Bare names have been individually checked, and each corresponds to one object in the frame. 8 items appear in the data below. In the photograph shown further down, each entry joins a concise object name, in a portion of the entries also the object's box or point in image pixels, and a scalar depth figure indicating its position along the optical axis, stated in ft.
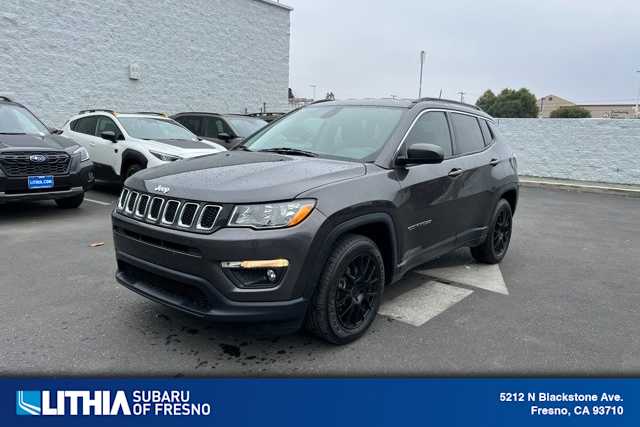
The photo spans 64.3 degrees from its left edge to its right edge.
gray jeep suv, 9.62
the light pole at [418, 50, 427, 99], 55.82
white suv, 27.76
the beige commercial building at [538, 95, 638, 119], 303.15
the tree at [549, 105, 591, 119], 209.97
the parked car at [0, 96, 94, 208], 22.63
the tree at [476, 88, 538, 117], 236.63
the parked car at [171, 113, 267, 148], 34.83
